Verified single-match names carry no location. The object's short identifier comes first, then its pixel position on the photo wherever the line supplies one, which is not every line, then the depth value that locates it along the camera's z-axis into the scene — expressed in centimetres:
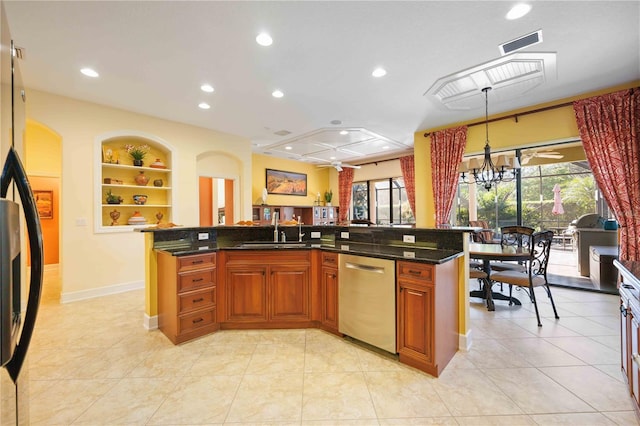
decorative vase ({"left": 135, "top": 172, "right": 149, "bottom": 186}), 473
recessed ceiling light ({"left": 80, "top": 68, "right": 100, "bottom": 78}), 318
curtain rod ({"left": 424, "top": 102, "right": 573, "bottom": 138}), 408
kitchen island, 255
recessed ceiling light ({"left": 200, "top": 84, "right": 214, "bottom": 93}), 360
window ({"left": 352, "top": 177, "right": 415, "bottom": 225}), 831
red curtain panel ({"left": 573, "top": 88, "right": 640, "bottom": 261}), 351
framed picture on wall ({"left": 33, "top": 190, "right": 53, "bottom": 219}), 590
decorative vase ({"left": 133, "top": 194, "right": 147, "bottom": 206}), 471
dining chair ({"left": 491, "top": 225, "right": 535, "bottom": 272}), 355
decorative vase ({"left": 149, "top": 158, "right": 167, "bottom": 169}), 484
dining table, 312
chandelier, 366
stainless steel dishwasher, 225
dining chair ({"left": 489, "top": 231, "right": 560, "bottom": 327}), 302
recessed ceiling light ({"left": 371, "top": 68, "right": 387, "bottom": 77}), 320
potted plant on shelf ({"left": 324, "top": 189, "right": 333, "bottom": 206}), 927
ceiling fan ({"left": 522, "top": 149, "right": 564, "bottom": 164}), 516
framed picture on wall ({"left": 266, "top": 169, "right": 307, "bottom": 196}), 801
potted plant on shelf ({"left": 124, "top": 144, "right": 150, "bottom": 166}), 463
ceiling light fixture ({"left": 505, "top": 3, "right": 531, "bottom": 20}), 217
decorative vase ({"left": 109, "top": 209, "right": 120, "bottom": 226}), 450
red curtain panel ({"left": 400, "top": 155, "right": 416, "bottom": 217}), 747
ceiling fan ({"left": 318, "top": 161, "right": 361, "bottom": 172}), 691
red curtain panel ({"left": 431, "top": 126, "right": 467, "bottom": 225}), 517
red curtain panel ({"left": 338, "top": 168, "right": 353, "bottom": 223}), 911
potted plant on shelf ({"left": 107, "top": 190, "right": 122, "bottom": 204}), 442
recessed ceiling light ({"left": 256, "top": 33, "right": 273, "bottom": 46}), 255
